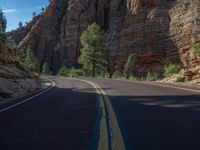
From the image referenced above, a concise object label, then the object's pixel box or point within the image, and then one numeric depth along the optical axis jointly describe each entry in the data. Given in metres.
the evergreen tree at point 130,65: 30.47
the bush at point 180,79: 13.31
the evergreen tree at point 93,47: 31.51
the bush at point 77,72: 34.70
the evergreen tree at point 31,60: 41.97
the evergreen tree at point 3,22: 27.66
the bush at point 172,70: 20.56
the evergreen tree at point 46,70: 44.34
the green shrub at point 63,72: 39.46
